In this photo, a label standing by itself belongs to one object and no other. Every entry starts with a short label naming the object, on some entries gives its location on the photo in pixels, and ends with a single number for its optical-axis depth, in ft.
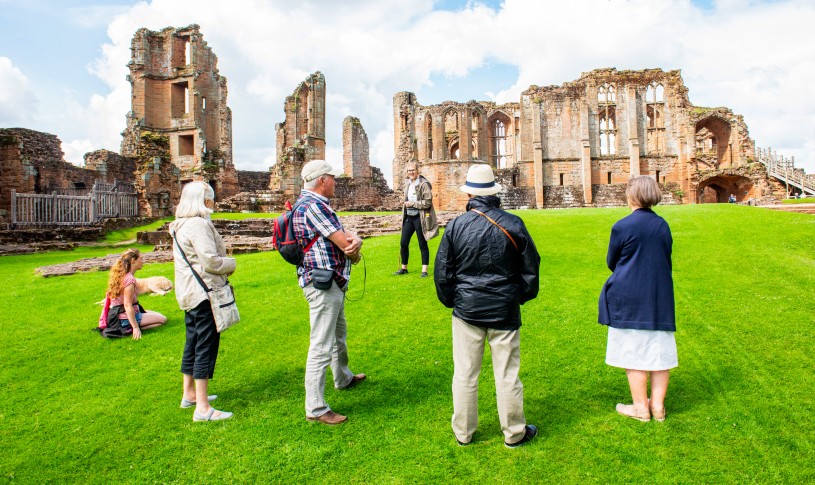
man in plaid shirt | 14.28
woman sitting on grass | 22.50
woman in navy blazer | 13.64
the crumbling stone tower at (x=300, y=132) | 110.73
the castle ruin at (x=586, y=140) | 152.66
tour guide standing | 29.78
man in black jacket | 12.66
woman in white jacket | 14.53
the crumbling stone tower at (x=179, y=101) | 123.65
